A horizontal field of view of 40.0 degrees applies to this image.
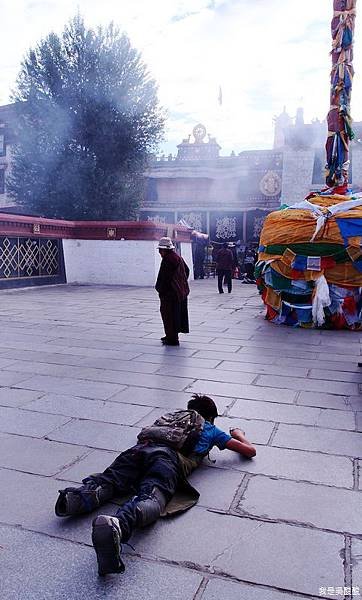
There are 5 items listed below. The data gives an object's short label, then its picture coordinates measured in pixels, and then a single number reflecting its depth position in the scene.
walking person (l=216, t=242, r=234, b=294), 14.08
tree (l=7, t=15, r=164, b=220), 19.56
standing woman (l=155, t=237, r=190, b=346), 6.73
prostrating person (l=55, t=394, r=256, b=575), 1.96
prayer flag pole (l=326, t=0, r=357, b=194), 10.25
